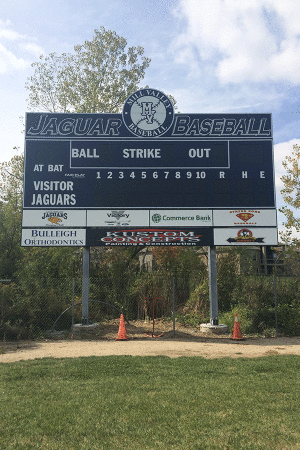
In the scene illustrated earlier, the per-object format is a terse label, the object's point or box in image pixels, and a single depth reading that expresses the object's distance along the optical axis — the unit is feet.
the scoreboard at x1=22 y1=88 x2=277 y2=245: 44.68
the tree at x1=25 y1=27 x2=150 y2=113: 82.23
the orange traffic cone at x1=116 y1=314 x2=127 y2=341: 39.88
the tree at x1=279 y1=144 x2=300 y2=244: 54.24
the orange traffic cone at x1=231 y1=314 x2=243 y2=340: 39.96
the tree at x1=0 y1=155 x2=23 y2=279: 58.23
